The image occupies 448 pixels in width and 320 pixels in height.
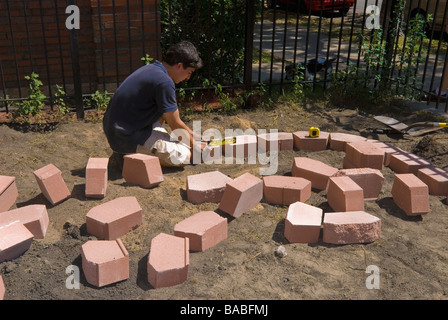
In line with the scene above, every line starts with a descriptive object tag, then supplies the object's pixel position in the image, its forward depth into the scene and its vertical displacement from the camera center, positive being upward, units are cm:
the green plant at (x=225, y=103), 642 -160
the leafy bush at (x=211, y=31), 673 -81
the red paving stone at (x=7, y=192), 394 -171
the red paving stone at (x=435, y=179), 448 -172
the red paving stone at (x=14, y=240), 331 -172
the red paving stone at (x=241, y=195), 396 -168
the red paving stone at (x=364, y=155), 478 -163
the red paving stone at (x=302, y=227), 365 -173
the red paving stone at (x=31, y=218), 358 -170
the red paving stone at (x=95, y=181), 411 -164
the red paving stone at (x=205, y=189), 418 -170
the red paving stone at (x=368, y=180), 432 -165
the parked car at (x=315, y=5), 1391 -94
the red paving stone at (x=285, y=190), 418 -170
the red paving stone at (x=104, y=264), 315 -175
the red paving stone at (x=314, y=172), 447 -167
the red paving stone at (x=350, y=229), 364 -174
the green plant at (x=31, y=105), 582 -153
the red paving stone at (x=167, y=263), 315 -174
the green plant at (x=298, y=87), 670 -144
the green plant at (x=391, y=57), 660 -106
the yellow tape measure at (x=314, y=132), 528 -158
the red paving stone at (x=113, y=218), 360 -170
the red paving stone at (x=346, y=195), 394 -164
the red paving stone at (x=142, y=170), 432 -164
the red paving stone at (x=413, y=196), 408 -169
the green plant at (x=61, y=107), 602 -162
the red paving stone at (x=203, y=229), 353 -172
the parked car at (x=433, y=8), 1120 -75
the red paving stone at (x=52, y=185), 402 -165
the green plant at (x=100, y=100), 623 -156
